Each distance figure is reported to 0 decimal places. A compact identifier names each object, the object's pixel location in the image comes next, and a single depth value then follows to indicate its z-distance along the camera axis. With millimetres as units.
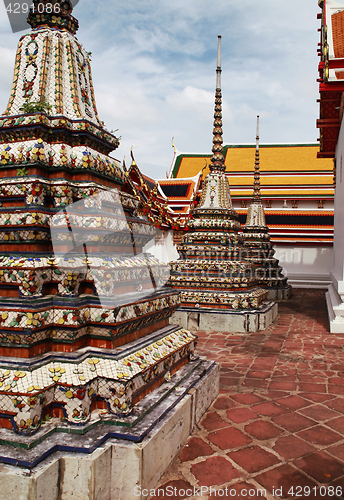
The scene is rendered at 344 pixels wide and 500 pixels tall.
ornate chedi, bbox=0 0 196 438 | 2318
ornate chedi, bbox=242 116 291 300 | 12625
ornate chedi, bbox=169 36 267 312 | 7355
